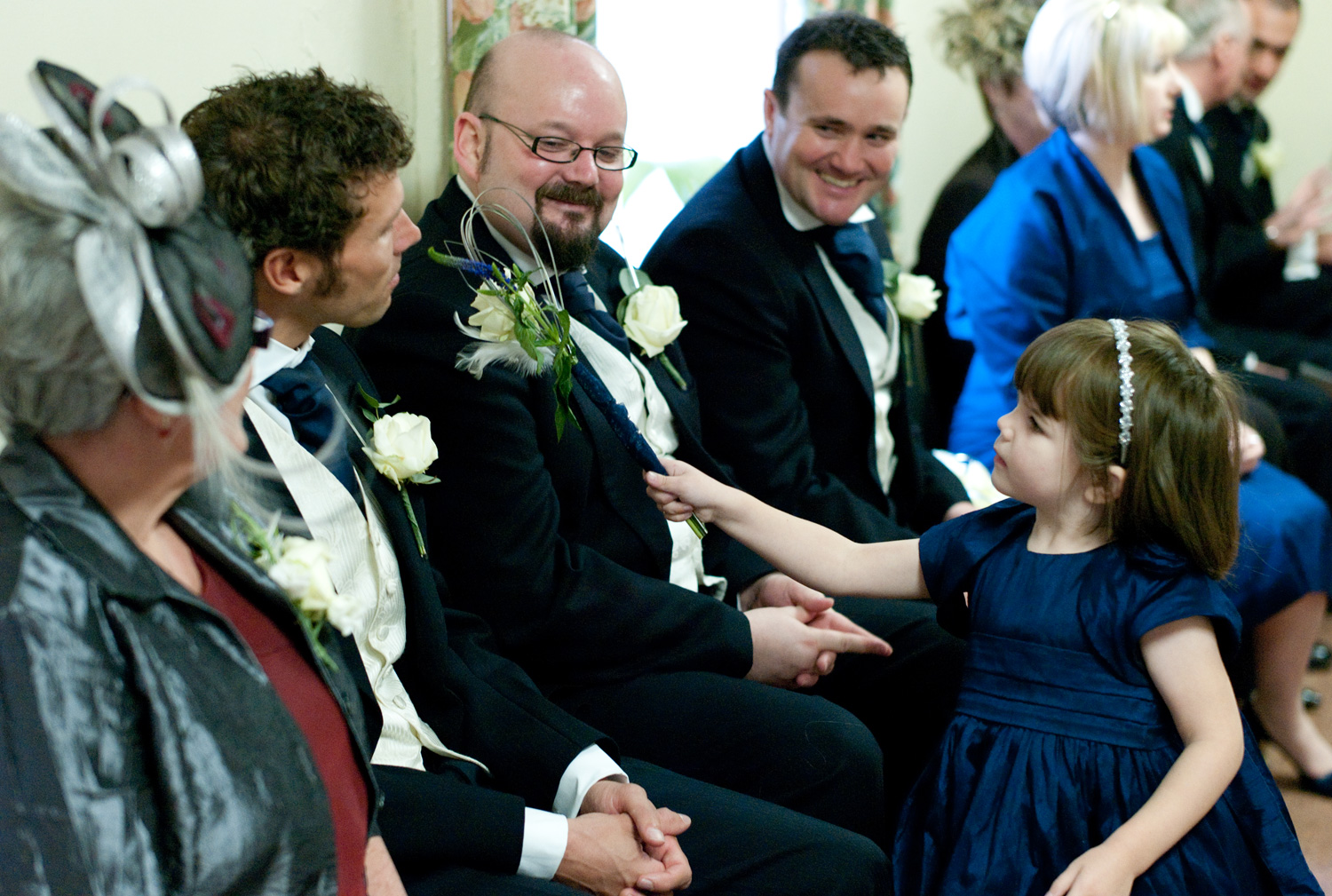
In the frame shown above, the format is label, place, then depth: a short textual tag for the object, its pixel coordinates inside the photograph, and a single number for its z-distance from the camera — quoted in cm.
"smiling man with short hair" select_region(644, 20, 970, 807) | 258
